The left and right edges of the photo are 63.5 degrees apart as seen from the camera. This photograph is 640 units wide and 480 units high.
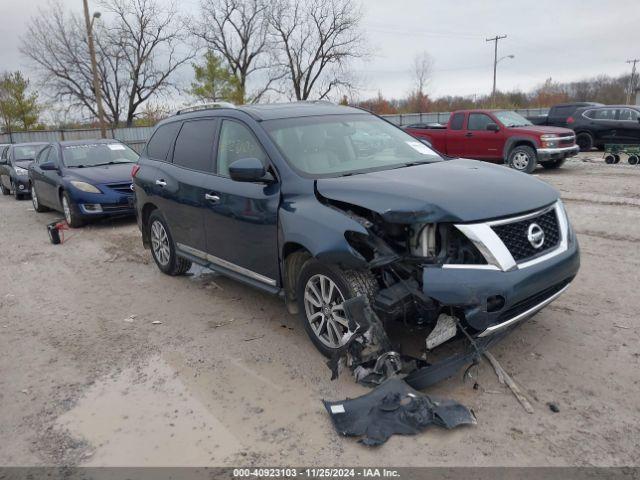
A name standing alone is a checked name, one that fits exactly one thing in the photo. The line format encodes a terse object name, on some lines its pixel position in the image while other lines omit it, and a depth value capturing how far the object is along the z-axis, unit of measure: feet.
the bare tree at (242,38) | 149.07
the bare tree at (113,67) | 138.10
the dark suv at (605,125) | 54.49
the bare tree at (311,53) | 143.76
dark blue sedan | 31.07
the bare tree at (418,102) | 187.93
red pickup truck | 44.34
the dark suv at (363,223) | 10.53
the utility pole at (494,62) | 175.97
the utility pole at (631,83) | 194.43
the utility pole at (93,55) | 75.31
